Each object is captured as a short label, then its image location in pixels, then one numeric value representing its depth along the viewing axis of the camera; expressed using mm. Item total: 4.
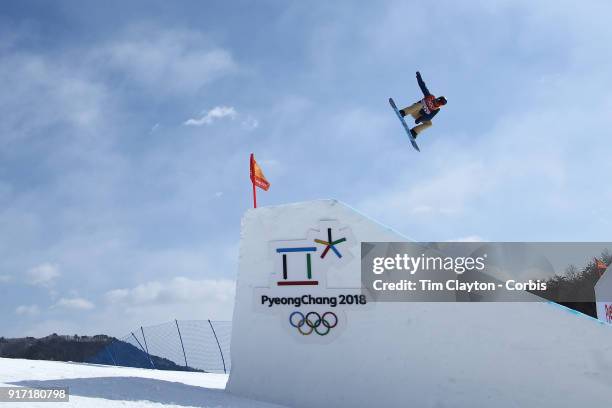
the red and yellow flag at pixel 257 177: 12430
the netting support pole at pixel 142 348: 19662
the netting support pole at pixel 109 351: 20609
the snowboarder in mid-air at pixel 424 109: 16750
